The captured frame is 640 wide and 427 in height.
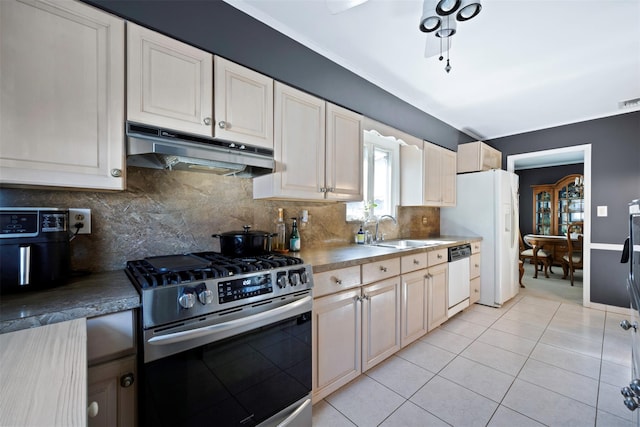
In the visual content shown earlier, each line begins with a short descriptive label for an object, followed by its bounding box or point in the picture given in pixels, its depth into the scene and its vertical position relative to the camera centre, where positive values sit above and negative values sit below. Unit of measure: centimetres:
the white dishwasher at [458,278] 284 -73
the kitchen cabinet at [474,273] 325 -76
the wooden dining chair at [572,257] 457 -79
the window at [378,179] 288 +40
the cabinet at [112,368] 94 -58
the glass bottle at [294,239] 210 -22
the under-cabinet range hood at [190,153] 125 +30
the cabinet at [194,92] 126 +65
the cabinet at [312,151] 178 +45
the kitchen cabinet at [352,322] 162 -76
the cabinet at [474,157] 368 +79
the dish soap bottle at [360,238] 270 -26
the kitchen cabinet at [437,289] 252 -76
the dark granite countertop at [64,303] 82 -32
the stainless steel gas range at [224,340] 102 -57
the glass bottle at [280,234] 205 -18
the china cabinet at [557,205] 618 +20
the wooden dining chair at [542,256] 508 -84
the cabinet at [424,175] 319 +46
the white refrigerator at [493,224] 338 -14
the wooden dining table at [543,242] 512 -57
